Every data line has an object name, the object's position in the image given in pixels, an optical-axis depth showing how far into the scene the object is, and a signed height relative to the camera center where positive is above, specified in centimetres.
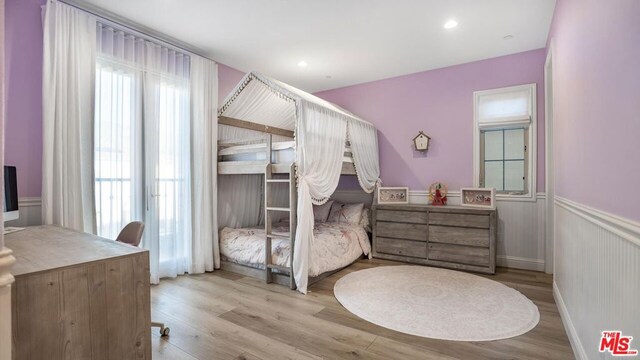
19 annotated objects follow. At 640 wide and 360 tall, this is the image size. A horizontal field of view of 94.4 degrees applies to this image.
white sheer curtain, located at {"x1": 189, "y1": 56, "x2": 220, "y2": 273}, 351 +7
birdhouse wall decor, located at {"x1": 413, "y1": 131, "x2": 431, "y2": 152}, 430 +55
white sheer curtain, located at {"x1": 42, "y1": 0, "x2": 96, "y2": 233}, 244 +54
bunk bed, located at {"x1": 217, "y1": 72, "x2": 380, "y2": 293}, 305 +24
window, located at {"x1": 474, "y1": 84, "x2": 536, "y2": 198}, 370 +51
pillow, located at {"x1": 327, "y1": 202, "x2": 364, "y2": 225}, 443 -53
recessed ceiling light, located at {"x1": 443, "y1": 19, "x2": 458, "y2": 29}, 295 +157
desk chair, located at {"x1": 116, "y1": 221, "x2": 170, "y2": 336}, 214 -43
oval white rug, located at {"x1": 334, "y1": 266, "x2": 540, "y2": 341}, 220 -111
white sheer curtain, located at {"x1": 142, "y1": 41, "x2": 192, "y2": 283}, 314 +21
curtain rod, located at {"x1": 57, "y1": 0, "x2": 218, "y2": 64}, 266 +156
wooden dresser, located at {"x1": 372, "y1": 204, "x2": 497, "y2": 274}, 348 -72
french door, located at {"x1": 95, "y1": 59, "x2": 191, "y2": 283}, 283 +20
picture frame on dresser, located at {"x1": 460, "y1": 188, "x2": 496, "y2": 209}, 361 -24
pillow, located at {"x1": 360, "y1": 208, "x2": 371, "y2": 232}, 442 -62
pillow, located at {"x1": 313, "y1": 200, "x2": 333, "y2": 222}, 468 -53
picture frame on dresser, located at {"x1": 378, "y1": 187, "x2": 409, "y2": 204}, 428 -24
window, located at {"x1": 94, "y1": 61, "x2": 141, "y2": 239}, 279 +32
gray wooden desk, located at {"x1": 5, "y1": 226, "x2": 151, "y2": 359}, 114 -52
